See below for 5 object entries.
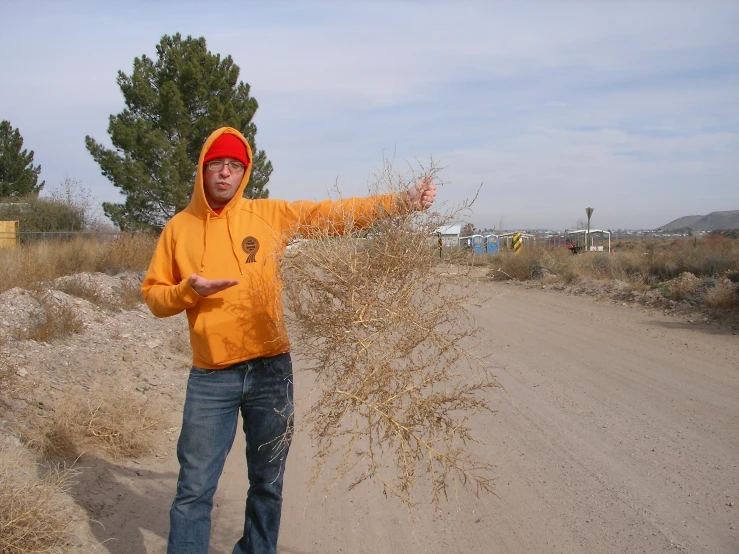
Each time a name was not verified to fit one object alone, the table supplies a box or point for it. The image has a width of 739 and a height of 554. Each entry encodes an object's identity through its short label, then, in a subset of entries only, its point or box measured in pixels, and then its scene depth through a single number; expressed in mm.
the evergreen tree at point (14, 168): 40000
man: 3041
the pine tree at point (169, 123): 18703
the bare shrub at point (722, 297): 12596
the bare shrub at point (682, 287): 14484
